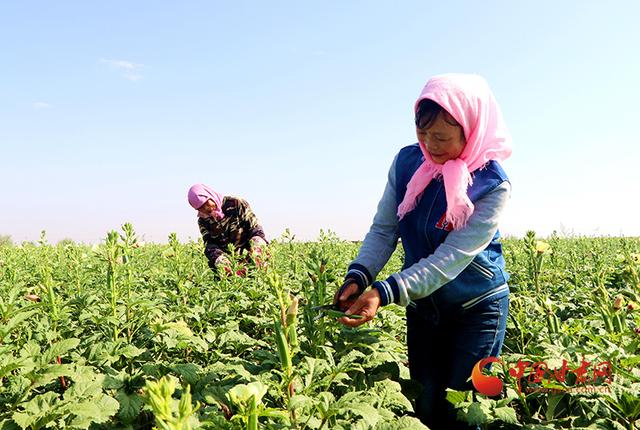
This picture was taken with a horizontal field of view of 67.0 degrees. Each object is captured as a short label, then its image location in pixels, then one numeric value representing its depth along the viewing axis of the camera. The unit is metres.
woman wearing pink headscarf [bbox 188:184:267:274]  5.91
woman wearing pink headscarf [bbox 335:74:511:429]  2.09
